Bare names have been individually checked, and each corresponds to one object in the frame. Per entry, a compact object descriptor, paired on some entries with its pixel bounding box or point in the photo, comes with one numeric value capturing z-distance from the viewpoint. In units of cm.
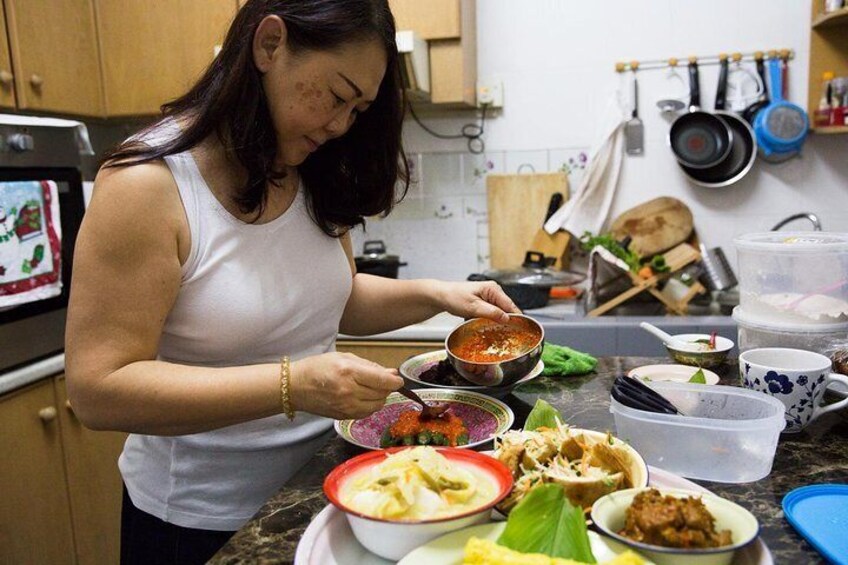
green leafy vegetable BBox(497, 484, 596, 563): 65
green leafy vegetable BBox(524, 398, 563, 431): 97
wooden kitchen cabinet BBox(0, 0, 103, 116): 216
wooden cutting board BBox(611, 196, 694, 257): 254
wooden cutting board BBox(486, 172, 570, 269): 268
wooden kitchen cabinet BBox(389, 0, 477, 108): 244
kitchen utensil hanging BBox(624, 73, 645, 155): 259
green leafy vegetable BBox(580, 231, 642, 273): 236
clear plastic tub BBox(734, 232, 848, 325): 116
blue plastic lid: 72
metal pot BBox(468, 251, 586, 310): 235
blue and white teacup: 100
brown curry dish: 66
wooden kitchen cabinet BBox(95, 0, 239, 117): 253
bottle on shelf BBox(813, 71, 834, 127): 230
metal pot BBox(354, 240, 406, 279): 245
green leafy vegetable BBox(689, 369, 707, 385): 117
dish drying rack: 229
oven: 192
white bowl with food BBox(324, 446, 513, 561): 69
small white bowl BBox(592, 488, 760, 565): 65
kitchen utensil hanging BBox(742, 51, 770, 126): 244
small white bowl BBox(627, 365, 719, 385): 127
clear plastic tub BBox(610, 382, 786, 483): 88
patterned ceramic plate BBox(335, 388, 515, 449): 104
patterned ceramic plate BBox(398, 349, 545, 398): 120
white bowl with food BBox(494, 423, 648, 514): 77
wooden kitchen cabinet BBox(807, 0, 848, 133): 234
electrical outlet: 271
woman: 92
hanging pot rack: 243
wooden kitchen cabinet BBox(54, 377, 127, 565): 211
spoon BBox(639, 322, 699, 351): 137
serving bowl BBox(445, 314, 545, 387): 115
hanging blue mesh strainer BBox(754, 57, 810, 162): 237
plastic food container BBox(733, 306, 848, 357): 114
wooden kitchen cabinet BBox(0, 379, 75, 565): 188
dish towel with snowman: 189
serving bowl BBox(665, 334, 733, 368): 133
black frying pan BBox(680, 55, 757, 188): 245
